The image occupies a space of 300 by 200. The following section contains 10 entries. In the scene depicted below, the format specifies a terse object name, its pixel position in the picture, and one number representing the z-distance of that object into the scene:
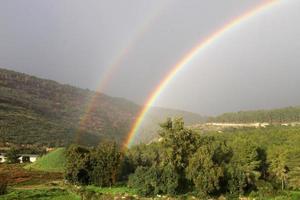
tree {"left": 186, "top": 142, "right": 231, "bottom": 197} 40.97
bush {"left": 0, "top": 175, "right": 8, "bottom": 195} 39.66
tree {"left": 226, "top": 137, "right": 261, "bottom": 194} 42.09
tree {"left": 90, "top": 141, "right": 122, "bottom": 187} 48.25
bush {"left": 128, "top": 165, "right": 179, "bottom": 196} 41.97
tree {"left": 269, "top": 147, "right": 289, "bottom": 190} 55.72
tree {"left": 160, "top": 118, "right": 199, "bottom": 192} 47.16
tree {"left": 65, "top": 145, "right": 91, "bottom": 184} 49.41
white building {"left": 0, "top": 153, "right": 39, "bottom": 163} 92.54
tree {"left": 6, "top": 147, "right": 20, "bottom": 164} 89.19
